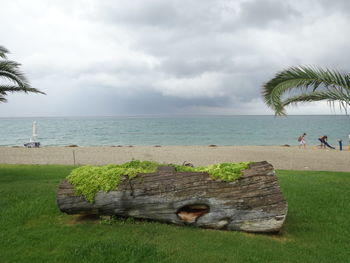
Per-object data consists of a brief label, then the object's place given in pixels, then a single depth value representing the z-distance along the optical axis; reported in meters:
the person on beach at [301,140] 32.12
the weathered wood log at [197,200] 5.09
